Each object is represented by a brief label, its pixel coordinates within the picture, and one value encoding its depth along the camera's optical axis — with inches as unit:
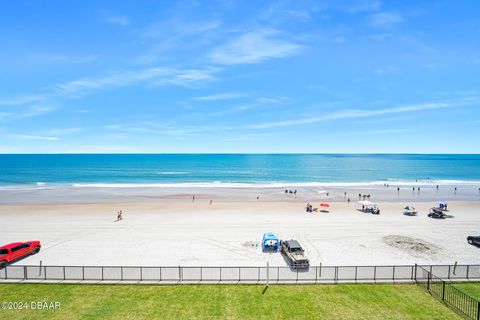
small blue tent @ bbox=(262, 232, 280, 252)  987.3
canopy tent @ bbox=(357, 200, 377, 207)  1672.2
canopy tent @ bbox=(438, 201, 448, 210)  1672.0
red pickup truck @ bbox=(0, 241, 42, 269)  841.5
